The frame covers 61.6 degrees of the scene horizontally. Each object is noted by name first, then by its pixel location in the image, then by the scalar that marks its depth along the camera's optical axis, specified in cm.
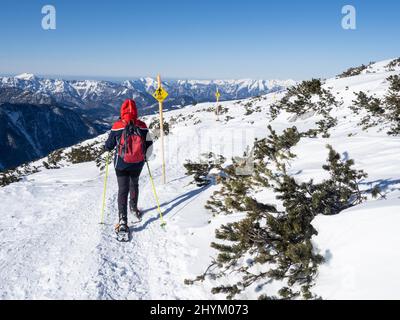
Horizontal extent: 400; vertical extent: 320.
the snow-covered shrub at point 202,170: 1097
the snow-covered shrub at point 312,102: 1823
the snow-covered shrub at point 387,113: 1038
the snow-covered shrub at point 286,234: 412
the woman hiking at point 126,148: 693
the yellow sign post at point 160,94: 1138
